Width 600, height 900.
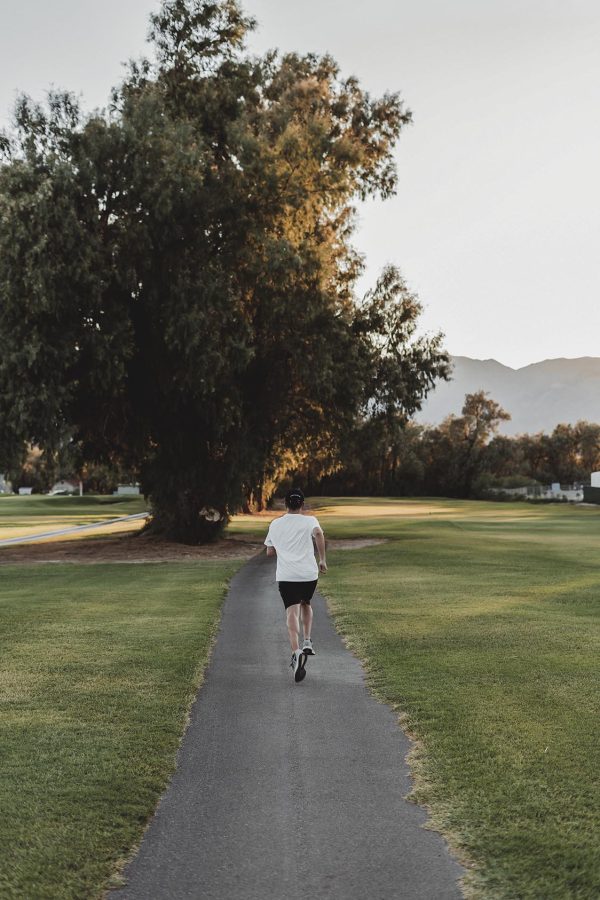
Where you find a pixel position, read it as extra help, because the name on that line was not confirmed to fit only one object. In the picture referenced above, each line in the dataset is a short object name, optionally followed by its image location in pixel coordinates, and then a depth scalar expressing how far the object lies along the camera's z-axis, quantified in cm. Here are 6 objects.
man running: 966
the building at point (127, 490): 10800
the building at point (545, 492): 8402
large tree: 2397
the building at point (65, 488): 12486
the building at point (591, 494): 7261
